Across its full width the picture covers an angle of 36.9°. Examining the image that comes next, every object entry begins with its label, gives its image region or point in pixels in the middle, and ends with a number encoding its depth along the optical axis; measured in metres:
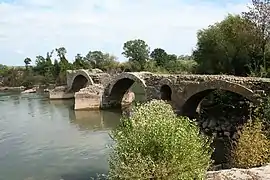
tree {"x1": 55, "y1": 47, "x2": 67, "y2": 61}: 82.25
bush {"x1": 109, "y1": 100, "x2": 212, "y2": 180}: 13.23
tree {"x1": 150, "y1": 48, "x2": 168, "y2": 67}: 73.59
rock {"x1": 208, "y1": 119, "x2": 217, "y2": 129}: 30.29
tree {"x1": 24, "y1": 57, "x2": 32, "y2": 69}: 95.12
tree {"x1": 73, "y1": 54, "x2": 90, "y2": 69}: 78.07
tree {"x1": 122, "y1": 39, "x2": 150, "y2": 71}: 81.12
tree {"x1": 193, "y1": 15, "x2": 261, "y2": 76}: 38.47
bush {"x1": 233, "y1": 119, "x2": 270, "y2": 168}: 15.99
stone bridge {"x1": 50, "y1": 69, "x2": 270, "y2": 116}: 26.71
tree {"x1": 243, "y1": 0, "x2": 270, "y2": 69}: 36.22
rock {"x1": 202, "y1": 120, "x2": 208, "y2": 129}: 30.62
